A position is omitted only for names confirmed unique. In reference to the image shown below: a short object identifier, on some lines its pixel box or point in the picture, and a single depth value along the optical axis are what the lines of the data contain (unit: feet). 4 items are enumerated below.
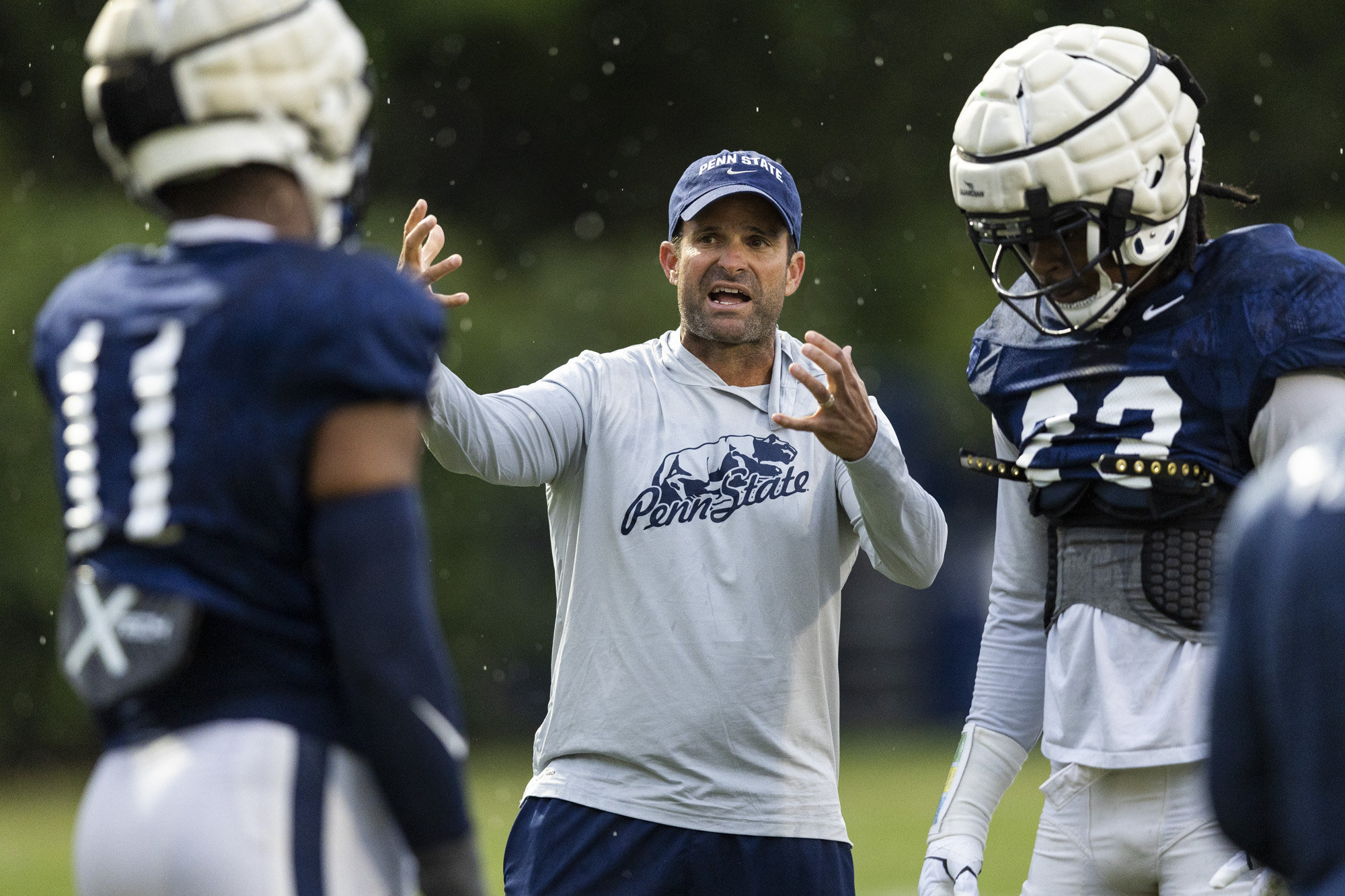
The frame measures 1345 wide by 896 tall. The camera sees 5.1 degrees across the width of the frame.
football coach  62.93
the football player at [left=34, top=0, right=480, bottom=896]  59.74
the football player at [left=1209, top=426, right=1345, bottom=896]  50.30
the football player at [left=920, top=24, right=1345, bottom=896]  61.86
